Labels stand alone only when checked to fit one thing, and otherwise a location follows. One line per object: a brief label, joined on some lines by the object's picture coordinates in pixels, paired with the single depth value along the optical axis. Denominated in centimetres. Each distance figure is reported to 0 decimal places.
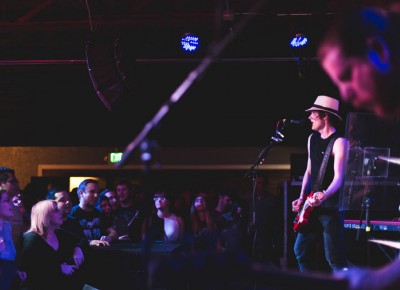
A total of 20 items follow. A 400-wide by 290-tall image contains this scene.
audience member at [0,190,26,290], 543
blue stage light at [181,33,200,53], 937
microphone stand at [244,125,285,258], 617
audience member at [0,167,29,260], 638
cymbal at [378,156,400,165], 490
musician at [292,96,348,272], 552
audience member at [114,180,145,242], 748
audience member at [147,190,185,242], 763
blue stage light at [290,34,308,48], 882
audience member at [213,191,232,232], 912
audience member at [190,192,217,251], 885
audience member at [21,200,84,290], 541
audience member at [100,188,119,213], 813
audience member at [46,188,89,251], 631
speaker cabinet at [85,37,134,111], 654
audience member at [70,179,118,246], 679
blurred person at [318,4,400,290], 176
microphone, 586
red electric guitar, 561
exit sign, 1355
